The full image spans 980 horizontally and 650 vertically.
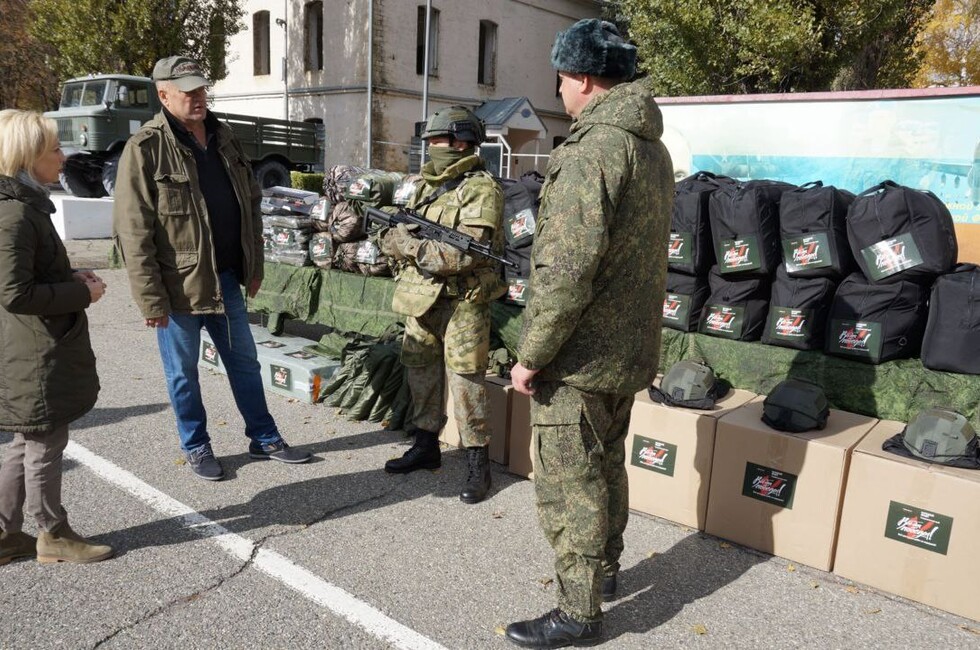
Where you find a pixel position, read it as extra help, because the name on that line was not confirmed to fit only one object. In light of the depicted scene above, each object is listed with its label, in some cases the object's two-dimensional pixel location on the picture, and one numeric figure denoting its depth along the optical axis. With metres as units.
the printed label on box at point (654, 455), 3.68
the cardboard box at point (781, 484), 3.22
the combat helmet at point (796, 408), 3.38
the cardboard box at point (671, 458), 3.58
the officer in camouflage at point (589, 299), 2.35
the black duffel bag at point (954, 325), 3.43
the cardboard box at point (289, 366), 5.30
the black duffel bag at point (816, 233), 3.83
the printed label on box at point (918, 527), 2.93
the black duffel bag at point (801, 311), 3.90
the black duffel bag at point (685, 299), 4.34
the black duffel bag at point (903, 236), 3.57
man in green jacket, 3.51
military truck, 15.31
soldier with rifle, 3.67
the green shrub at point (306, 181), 19.17
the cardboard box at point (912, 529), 2.88
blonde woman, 2.72
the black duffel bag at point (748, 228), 4.02
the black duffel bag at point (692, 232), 4.26
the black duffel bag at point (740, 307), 4.14
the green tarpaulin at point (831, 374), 3.55
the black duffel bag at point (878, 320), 3.64
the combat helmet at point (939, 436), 3.01
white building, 23.66
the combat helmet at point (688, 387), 3.70
